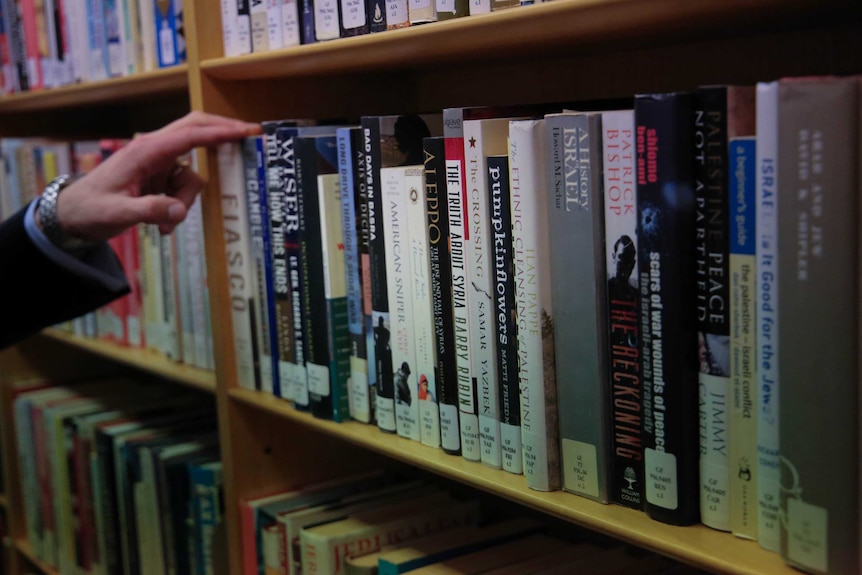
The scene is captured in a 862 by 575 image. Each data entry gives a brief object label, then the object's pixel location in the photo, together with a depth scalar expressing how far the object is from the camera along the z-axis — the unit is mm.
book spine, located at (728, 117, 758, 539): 668
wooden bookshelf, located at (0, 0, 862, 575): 761
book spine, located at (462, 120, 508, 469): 854
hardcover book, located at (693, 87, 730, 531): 685
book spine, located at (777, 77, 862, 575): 602
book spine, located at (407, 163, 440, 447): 944
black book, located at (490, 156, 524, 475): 839
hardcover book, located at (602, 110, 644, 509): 738
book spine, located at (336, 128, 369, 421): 1020
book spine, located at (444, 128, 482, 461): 876
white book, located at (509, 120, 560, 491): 800
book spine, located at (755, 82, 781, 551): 637
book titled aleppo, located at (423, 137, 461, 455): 905
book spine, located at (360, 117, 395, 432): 983
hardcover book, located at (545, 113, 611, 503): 762
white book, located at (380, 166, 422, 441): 959
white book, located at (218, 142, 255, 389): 1194
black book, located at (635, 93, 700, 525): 696
